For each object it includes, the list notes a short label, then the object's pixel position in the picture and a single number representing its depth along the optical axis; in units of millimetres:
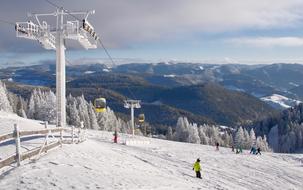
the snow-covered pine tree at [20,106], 118138
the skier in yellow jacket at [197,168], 28136
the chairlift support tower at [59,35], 38750
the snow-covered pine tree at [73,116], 117462
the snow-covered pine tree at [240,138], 148625
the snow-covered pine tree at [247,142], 150238
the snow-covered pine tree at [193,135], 135775
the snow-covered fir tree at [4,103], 105138
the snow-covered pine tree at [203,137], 144512
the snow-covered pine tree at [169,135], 151425
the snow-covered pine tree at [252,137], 151275
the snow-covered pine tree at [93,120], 117062
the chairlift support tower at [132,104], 58991
